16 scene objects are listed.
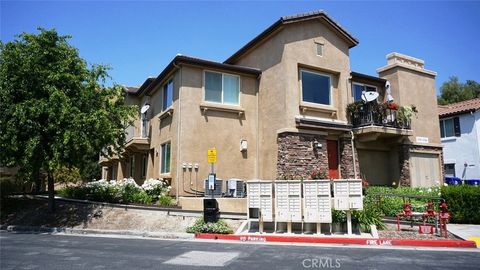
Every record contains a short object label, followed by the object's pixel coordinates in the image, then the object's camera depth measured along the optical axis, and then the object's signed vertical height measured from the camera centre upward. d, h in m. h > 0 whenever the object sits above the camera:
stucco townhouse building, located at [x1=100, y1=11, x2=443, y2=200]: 17.25 +3.64
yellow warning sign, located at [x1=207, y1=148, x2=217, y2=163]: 13.42 +1.27
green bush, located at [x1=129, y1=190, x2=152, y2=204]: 16.70 -0.31
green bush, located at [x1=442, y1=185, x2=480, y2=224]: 14.14 -0.51
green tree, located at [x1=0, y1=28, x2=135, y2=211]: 14.09 +3.19
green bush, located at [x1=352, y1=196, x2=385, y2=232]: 11.56 -0.84
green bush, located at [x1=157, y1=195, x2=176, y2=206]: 16.47 -0.44
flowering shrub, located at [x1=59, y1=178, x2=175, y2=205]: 16.77 -0.04
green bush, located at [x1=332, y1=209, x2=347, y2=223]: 11.73 -0.80
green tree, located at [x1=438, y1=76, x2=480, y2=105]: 45.50 +12.40
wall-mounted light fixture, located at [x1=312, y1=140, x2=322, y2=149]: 17.47 +2.20
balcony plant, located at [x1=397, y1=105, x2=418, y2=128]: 19.55 +4.04
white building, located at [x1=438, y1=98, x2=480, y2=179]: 27.02 +3.95
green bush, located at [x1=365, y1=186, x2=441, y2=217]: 14.44 -0.47
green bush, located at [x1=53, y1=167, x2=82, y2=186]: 31.17 +1.22
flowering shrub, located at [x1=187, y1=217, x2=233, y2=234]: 11.99 -1.20
